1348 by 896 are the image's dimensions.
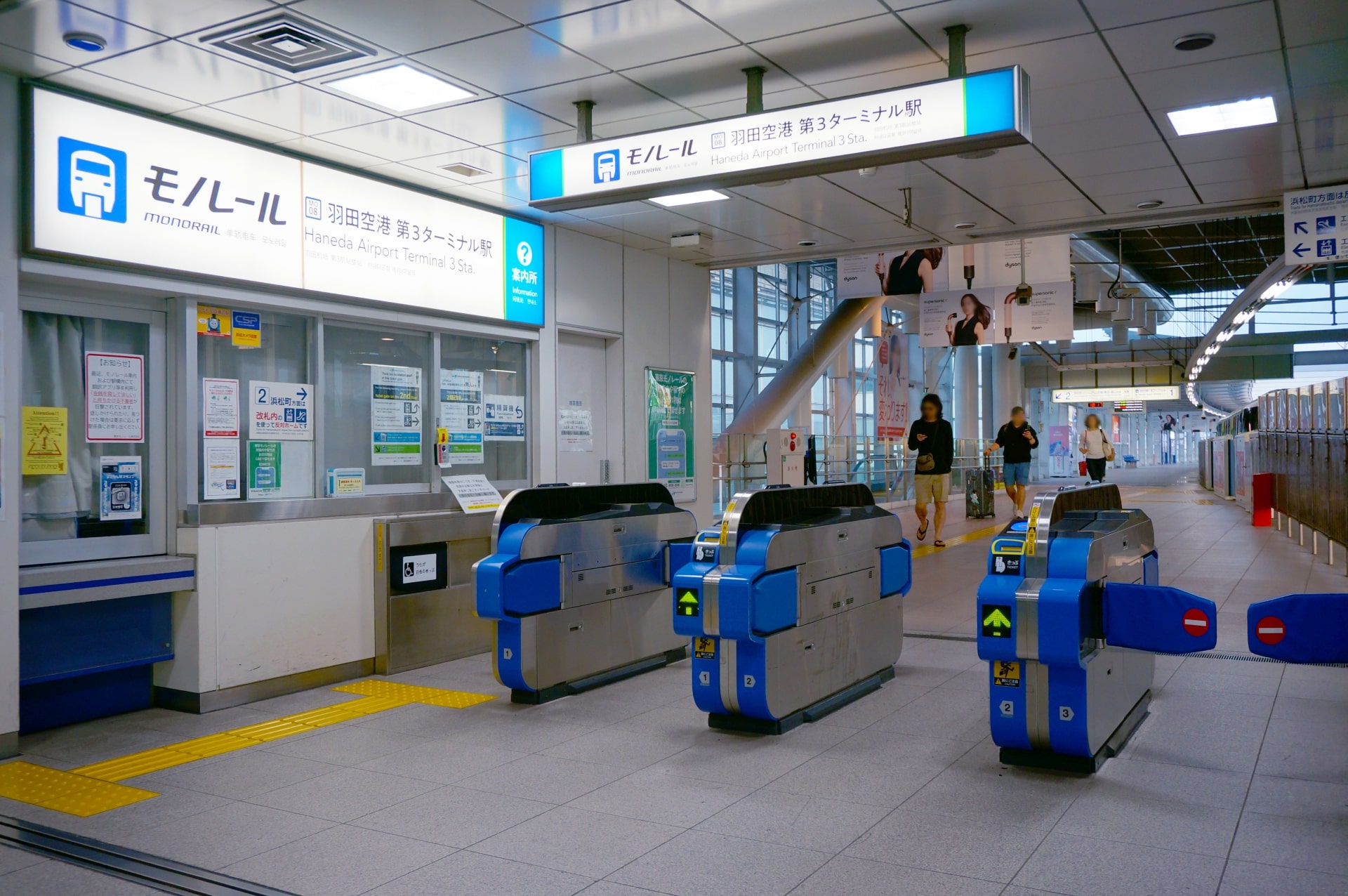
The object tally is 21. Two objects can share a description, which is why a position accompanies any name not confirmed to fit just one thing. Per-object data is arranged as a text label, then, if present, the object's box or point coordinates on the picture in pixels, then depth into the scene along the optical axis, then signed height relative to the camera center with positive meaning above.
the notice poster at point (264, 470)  5.46 -0.06
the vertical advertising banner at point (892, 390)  17.97 +1.16
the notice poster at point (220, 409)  5.24 +0.27
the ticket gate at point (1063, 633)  3.60 -0.67
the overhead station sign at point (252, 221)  4.54 +1.30
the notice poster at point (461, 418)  6.63 +0.27
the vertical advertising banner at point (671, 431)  8.20 +0.20
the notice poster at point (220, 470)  5.22 -0.05
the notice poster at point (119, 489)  4.97 -0.14
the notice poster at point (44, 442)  4.62 +0.09
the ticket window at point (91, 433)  4.73 +0.14
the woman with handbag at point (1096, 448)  13.56 +0.02
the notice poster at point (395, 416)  6.22 +0.27
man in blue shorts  12.13 +0.03
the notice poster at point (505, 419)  6.98 +0.27
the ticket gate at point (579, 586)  5.04 -0.70
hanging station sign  3.75 +1.28
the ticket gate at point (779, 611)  4.31 -0.72
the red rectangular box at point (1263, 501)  13.69 -0.73
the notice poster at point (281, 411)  5.50 +0.27
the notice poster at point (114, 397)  4.92 +0.32
